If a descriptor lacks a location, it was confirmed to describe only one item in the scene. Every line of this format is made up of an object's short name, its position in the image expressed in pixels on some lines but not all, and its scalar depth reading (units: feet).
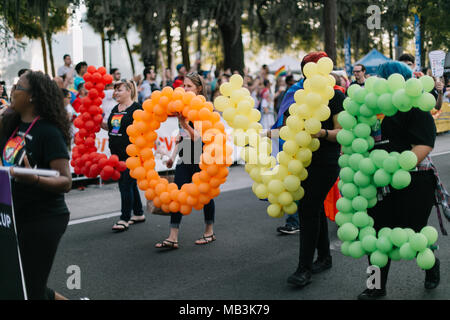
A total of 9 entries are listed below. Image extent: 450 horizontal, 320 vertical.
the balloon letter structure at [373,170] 12.59
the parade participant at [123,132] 23.03
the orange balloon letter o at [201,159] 17.60
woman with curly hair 11.50
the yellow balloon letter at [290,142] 14.76
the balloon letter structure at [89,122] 23.21
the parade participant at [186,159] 20.12
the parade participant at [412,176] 13.41
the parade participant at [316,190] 15.56
